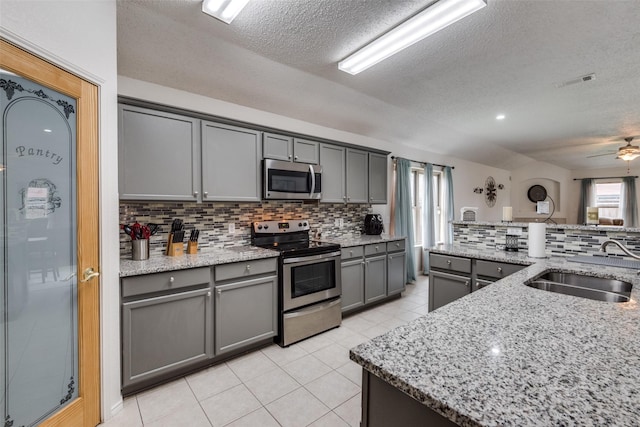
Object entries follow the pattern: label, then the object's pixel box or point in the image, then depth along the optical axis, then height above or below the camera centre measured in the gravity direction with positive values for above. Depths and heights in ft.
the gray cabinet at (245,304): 7.87 -2.69
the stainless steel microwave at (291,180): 9.71 +1.16
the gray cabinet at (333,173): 11.69 +1.63
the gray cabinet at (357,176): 12.61 +1.62
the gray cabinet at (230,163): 8.57 +1.56
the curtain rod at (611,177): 24.20 +3.02
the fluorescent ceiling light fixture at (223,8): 5.99 +4.43
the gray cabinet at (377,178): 13.52 +1.64
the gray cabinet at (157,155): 7.23 +1.56
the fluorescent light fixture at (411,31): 5.83 +4.29
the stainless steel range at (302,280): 9.12 -2.35
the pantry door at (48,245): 4.56 -0.57
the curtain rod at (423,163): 16.06 +3.11
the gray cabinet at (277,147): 9.79 +2.33
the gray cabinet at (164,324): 6.52 -2.75
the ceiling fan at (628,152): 15.98 +3.34
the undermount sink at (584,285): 5.54 -1.59
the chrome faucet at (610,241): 5.36 -0.67
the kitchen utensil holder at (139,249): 7.71 -0.99
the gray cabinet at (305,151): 10.65 +2.36
